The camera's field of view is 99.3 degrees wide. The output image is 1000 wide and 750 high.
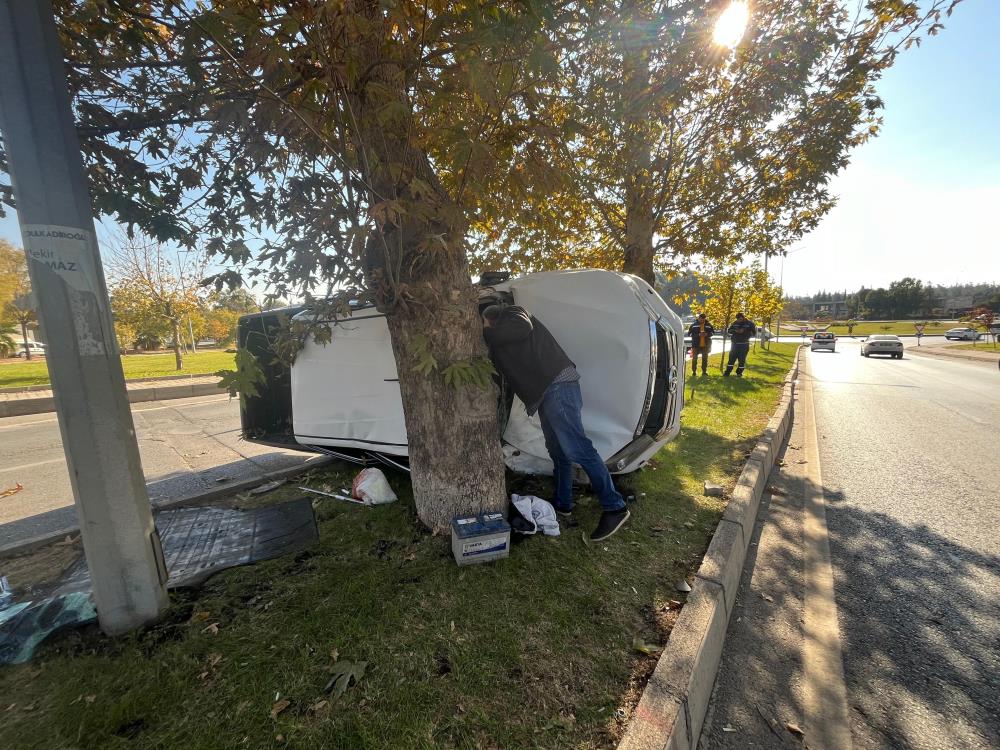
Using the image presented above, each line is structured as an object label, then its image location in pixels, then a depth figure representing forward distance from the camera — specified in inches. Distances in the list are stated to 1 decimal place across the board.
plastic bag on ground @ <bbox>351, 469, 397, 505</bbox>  151.3
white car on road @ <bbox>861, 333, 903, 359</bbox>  968.9
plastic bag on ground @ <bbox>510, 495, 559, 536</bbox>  127.5
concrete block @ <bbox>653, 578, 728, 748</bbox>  73.4
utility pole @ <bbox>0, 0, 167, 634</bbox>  74.8
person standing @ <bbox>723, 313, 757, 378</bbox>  477.7
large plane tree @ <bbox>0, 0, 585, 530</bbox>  82.7
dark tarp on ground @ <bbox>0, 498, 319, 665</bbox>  88.2
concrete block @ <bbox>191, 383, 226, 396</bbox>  483.8
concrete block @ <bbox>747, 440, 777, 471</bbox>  187.1
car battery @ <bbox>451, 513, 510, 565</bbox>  110.3
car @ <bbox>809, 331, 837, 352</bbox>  1403.8
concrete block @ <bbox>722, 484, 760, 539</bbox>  133.7
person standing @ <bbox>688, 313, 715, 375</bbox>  505.4
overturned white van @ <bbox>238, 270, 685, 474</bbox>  140.9
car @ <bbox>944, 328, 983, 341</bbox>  1675.7
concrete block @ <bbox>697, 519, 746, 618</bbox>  104.5
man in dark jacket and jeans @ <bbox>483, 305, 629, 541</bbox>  126.3
